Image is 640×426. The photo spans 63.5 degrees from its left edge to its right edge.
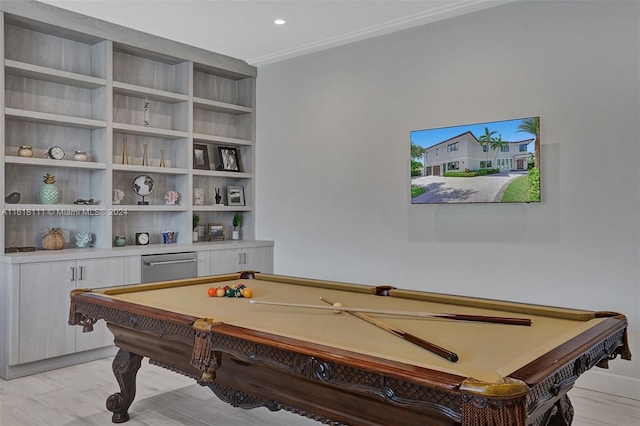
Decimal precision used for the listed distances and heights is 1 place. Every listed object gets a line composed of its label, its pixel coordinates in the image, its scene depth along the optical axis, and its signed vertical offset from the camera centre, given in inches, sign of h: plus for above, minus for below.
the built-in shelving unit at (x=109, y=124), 161.6 +30.1
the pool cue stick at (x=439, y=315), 81.8 -17.6
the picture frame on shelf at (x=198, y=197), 212.5 +5.6
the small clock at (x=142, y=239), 189.9 -10.4
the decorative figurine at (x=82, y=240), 174.1 -9.8
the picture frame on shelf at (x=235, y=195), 222.4 +6.5
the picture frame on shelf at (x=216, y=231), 216.4 -8.8
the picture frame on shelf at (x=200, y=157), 210.7 +22.2
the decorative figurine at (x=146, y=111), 195.6 +37.8
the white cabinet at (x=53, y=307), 146.4 -27.8
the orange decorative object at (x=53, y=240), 163.8 -9.3
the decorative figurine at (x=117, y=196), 184.7 +5.3
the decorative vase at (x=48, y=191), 164.6 +6.4
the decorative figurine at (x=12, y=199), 156.2 +3.7
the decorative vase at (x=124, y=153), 189.8 +21.3
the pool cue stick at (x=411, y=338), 63.2 -17.8
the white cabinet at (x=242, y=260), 198.2 -19.7
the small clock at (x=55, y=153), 166.2 +18.8
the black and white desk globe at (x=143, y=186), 191.8 +9.2
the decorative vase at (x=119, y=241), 183.3 -10.7
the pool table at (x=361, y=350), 56.6 -18.3
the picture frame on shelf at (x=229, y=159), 220.2 +22.2
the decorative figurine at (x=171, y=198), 201.0 +4.9
